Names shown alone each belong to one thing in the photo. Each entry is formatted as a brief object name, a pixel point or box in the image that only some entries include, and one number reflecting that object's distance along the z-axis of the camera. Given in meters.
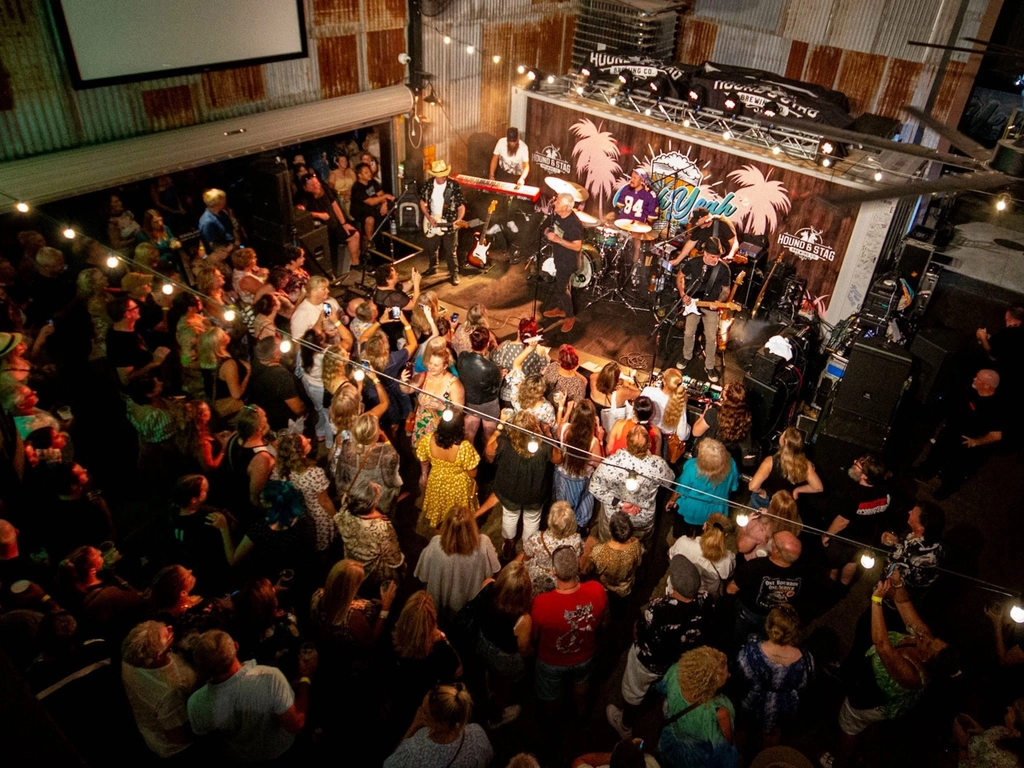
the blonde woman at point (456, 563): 4.02
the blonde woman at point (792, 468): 4.96
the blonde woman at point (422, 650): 3.49
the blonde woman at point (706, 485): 4.68
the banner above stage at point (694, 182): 8.93
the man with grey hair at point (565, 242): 8.24
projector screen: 6.71
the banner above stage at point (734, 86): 9.23
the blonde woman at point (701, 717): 3.21
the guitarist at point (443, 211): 9.55
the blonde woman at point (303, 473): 4.35
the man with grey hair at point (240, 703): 3.15
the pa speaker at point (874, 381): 5.58
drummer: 9.83
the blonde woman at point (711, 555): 4.24
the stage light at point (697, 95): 9.78
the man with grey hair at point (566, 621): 3.67
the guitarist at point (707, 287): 7.90
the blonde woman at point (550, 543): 4.09
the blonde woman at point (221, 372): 5.25
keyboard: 10.16
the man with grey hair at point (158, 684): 3.18
